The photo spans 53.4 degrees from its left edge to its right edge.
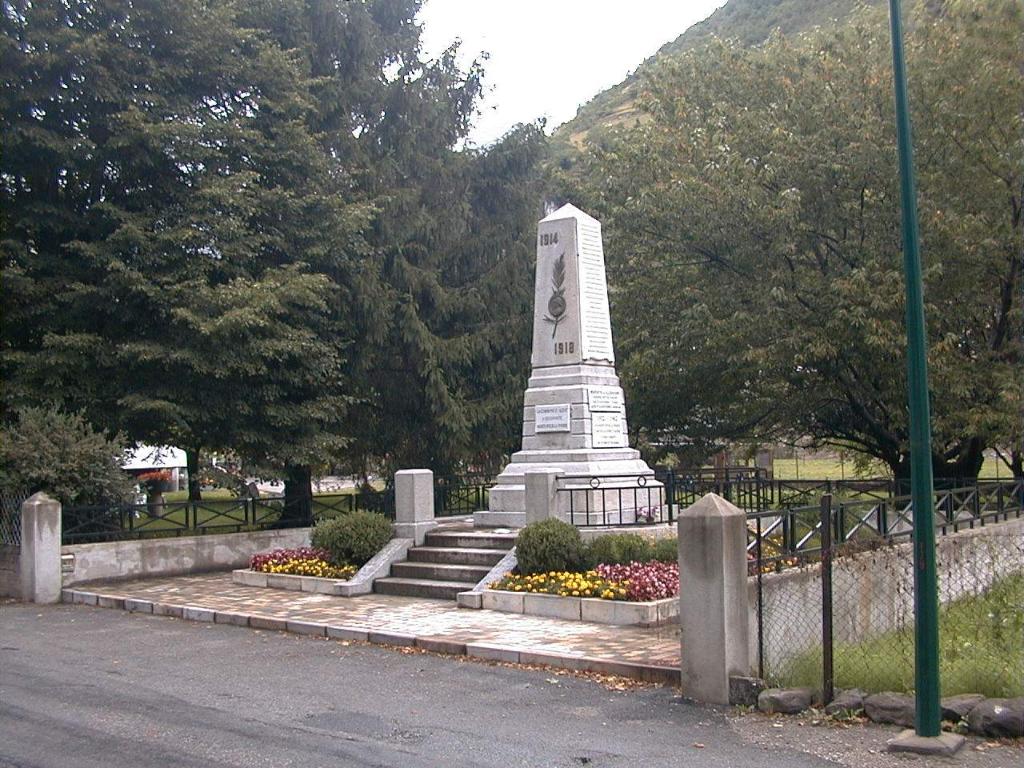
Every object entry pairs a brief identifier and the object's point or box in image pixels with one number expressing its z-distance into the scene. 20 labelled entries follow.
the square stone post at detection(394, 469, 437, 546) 16.44
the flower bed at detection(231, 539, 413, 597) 15.29
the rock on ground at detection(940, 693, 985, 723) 7.56
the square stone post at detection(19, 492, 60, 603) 15.90
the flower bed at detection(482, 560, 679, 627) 12.09
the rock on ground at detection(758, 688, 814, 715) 8.13
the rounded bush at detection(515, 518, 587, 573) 13.78
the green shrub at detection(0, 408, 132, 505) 16.53
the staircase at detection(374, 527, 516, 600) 14.88
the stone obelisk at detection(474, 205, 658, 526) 17.36
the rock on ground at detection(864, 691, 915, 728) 7.65
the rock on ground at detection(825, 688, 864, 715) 7.96
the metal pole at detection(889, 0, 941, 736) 7.14
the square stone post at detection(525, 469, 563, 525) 14.88
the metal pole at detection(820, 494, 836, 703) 8.22
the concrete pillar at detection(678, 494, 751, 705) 8.54
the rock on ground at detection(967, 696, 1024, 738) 7.29
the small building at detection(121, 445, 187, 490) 44.34
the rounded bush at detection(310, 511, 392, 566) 15.95
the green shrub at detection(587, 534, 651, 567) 13.66
